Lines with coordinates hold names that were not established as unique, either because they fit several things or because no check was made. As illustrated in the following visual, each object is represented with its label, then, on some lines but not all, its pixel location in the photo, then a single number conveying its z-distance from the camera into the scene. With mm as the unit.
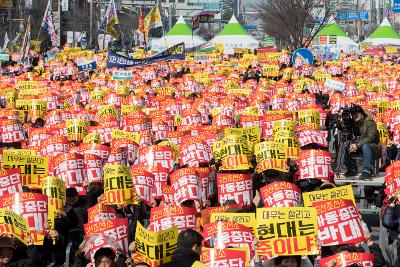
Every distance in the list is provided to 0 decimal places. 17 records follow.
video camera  15750
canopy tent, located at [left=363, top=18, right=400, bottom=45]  64062
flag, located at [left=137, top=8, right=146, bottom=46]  47691
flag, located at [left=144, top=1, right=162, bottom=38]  46938
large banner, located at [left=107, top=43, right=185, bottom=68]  31781
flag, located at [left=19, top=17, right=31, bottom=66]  36169
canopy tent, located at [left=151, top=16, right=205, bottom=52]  59653
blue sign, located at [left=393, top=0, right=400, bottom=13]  53812
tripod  16609
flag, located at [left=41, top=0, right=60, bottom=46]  43156
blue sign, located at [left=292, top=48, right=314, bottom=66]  39188
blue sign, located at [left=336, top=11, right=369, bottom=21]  86312
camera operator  15828
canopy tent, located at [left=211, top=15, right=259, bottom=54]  58594
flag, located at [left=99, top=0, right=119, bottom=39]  42469
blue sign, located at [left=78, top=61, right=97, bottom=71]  37344
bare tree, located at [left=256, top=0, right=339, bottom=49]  58122
